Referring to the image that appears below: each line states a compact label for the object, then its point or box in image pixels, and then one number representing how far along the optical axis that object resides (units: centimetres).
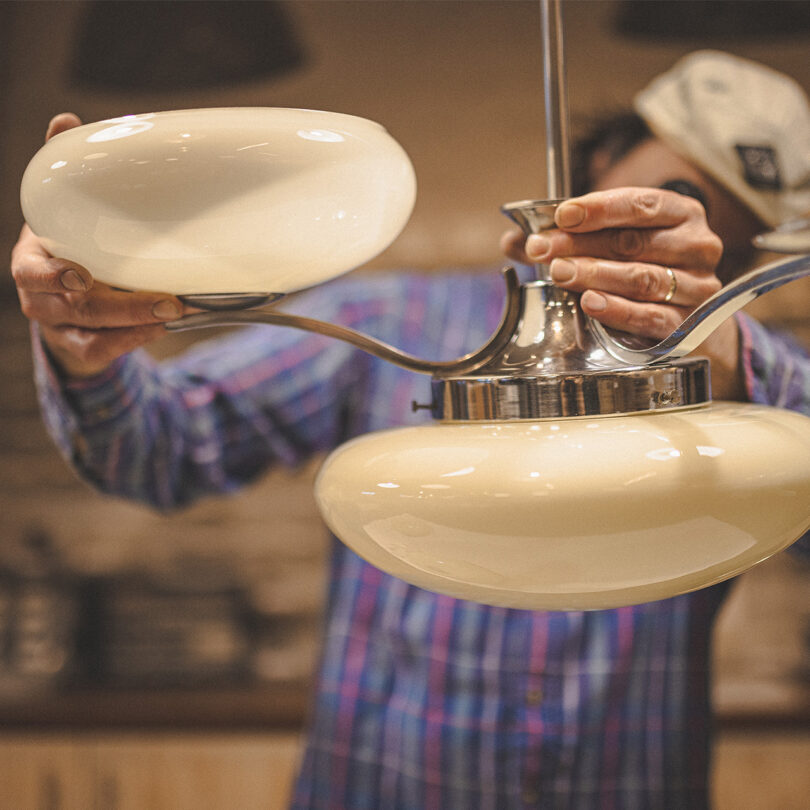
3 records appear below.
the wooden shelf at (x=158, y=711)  187
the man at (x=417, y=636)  88
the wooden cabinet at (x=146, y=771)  187
